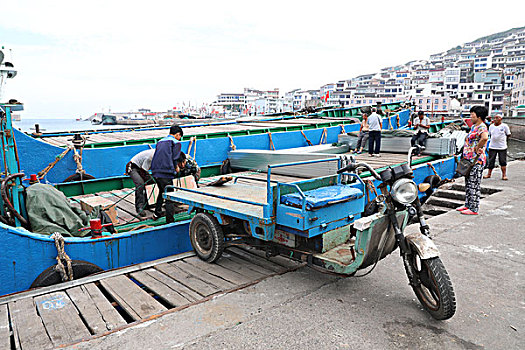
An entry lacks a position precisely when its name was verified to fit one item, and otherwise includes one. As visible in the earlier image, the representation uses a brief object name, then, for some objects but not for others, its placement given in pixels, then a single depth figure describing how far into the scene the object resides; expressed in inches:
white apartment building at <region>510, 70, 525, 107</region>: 2257.6
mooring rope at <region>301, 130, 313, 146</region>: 437.3
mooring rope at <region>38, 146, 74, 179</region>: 275.3
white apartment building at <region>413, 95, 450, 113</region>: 2765.7
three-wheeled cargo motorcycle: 131.7
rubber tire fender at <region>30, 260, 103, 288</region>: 169.3
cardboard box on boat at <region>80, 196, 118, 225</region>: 225.5
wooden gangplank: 127.9
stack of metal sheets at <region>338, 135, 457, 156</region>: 374.6
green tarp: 181.2
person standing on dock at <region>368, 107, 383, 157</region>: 367.6
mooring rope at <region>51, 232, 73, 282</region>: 171.2
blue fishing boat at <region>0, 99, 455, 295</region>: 161.8
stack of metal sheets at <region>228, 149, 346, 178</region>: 221.2
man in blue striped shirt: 220.4
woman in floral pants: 239.1
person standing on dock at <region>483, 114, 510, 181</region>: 380.2
